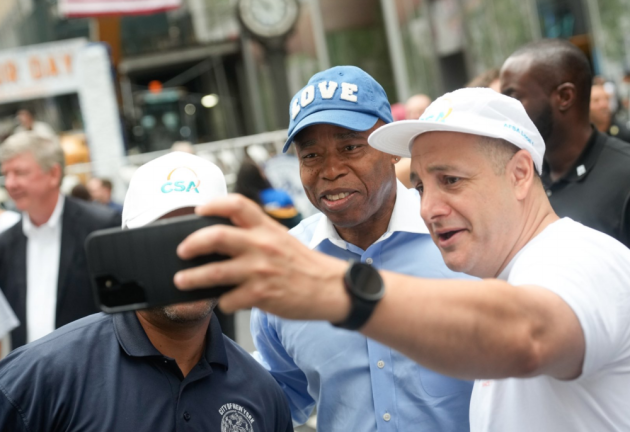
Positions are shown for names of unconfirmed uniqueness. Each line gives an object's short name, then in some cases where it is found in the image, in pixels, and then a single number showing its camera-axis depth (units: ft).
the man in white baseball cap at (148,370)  6.56
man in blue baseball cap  8.18
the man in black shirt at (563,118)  12.23
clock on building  51.31
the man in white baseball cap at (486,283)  3.92
